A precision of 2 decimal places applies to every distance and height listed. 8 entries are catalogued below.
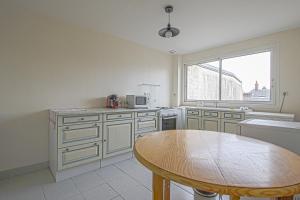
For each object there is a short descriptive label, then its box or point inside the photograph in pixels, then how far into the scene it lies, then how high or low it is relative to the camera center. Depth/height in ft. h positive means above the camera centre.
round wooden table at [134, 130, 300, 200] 2.13 -1.10
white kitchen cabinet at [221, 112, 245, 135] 10.18 -1.28
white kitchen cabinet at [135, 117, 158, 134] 9.86 -1.60
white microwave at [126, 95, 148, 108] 10.34 -0.10
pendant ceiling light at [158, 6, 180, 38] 6.49 +2.76
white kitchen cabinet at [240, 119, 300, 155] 4.95 -1.04
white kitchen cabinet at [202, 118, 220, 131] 11.23 -1.71
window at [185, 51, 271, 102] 10.78 +1.66
